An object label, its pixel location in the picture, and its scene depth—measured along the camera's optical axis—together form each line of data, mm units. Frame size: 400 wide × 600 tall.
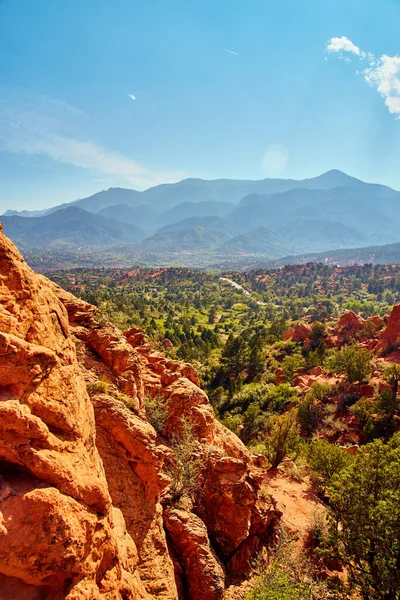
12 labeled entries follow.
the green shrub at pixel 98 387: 13477
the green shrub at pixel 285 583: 11880
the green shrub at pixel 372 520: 13141
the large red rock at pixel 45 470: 6758
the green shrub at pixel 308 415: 43094
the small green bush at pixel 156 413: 18375
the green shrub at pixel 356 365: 47656
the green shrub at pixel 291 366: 60862
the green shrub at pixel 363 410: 39469
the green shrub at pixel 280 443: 28250
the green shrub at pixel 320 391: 48188
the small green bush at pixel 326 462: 24703
